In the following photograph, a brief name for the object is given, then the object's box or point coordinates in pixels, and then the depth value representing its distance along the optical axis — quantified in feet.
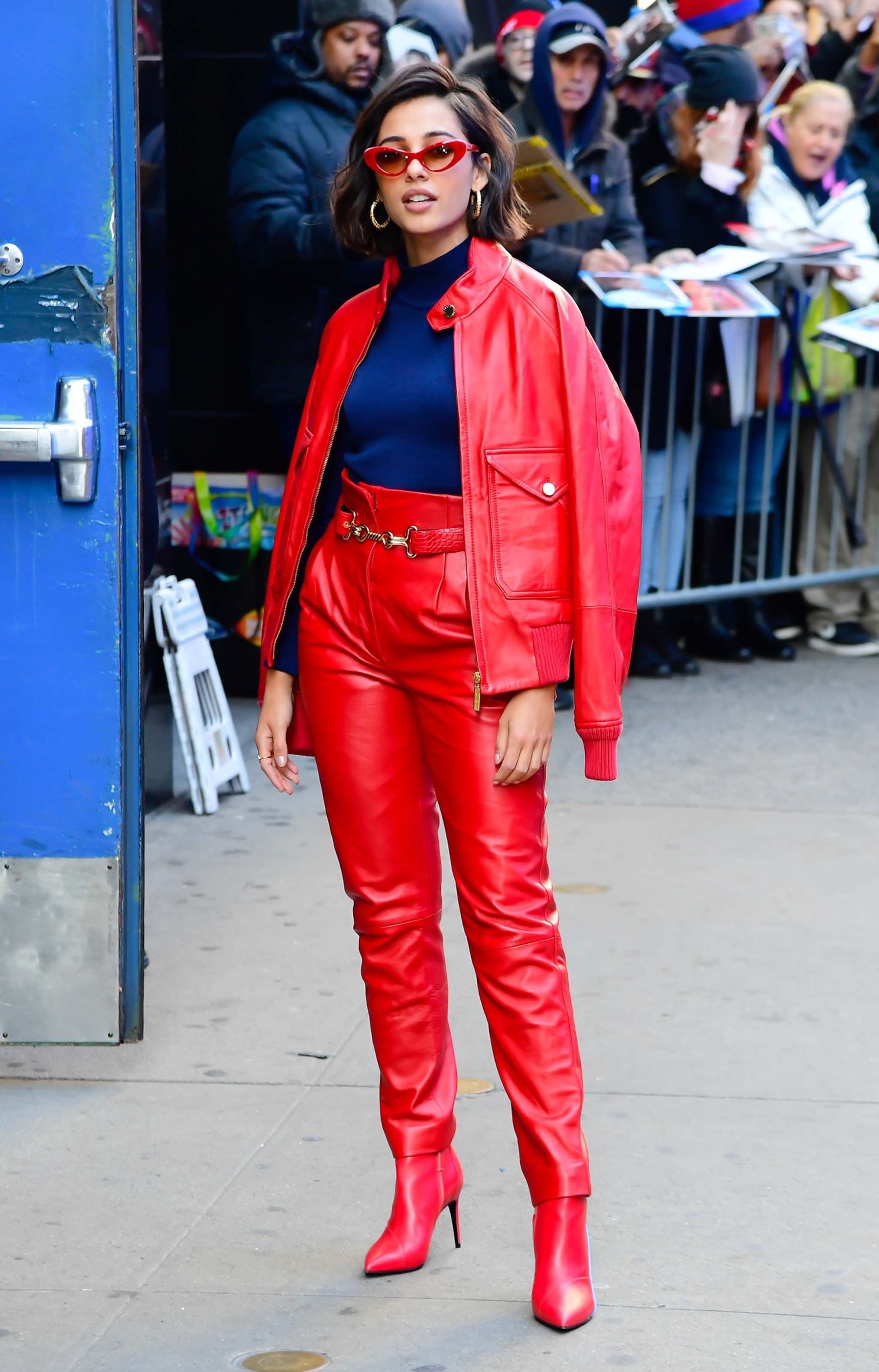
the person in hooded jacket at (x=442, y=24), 26.63
